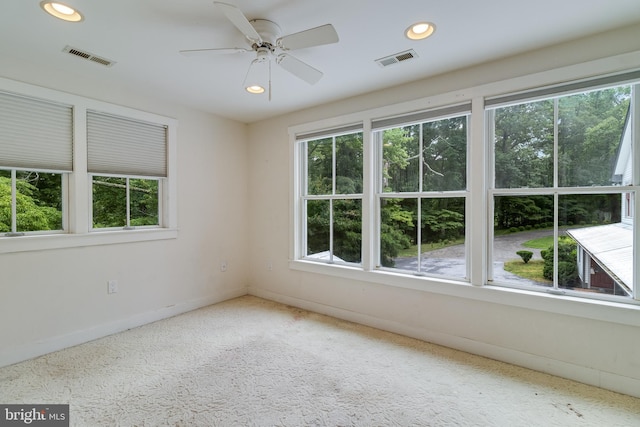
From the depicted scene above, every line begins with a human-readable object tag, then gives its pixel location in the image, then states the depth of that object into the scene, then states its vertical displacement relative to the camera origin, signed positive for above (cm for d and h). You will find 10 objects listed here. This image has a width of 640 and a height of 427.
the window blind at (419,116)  259 +91
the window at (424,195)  270 +16
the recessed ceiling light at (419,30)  193 +123
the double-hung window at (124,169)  287 +46
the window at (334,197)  332 +17
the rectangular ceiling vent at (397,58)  229 +124
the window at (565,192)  208 +14
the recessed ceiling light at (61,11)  174 +125
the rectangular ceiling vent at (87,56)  226 +127
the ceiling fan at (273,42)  158 +103
